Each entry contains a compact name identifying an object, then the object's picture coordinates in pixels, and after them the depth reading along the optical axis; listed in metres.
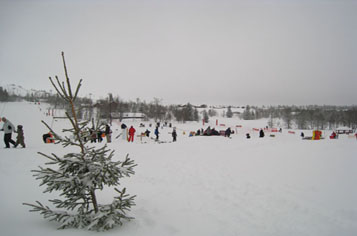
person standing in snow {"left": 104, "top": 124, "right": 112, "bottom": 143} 12.55
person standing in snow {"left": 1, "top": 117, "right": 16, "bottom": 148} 9.25
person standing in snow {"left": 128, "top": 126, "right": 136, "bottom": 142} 14.56
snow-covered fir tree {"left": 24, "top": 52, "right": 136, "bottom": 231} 2.66
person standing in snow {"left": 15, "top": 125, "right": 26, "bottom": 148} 9.52
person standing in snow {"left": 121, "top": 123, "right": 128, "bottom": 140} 15.45
